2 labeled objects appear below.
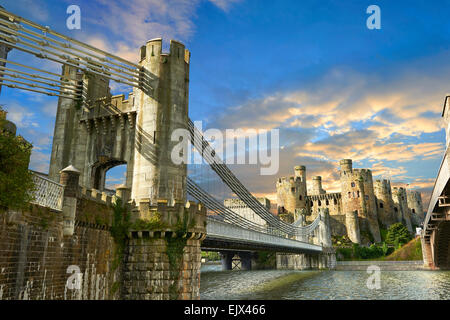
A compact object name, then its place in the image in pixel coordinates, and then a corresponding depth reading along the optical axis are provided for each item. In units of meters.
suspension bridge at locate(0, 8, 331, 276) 16.97
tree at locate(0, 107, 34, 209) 9.11
